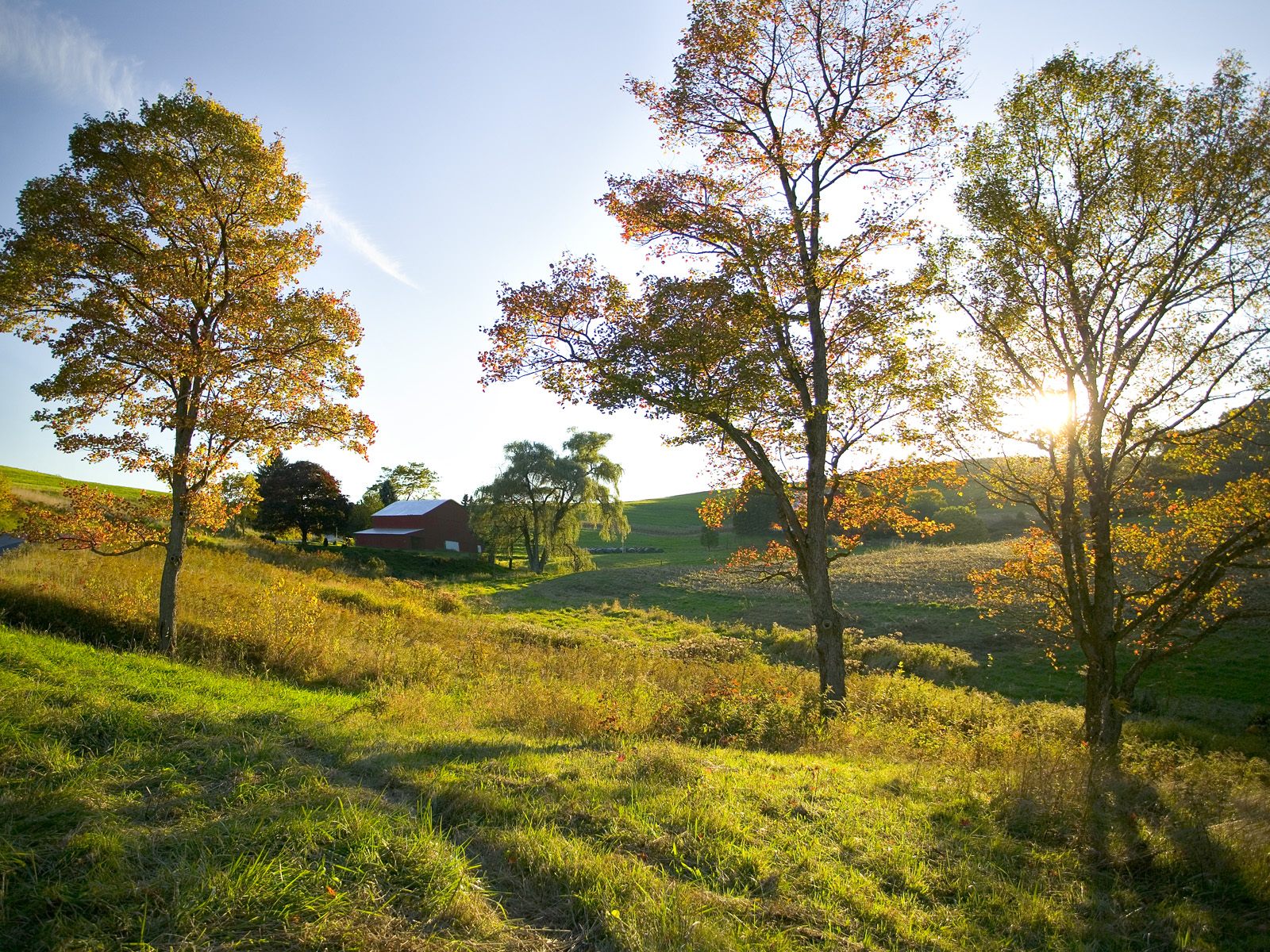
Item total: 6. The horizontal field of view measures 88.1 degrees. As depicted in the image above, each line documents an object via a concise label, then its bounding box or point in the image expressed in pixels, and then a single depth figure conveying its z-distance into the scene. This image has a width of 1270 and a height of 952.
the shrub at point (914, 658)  21.39
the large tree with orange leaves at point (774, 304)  11.28
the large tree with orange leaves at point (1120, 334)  10.51
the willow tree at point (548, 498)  55.44
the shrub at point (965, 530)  59.91
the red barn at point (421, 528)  71.62
